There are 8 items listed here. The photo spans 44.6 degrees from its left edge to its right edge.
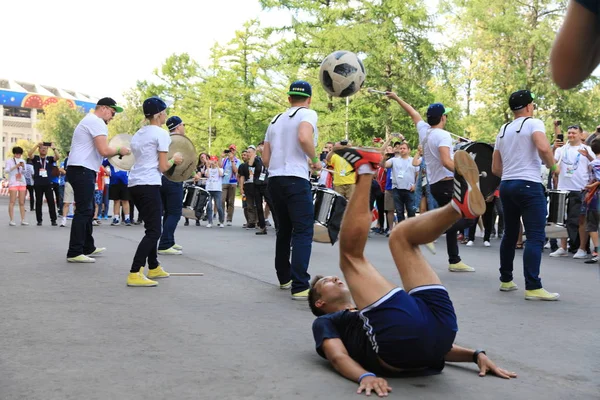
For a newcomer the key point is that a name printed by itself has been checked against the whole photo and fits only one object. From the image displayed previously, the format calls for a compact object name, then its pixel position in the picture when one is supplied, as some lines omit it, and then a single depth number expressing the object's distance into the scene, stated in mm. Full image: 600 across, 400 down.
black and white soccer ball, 7535
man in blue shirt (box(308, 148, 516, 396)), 3910
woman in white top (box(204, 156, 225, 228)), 19188
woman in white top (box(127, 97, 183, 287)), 7625
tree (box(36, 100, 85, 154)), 96938
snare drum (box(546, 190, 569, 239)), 11844
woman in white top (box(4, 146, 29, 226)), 17656
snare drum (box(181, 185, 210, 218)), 16766
